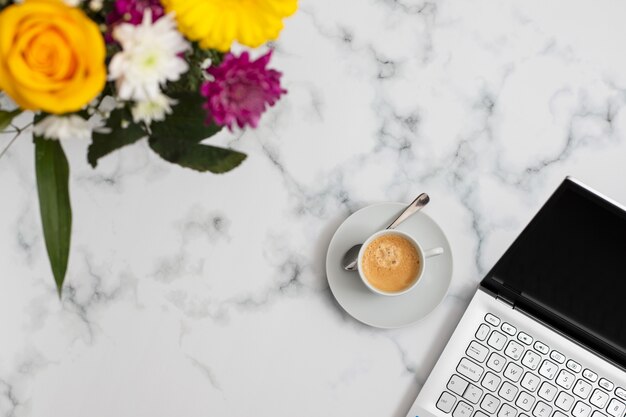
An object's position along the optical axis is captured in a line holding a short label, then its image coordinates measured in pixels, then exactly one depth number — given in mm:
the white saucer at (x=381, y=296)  882
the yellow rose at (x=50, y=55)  519
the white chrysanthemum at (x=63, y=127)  581
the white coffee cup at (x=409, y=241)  846
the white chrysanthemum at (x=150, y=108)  582
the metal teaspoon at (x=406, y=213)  892
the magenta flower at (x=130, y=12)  561
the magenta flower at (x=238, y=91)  587
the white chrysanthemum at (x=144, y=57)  544
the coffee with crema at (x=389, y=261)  866
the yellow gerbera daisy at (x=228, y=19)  564
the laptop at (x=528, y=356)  838
